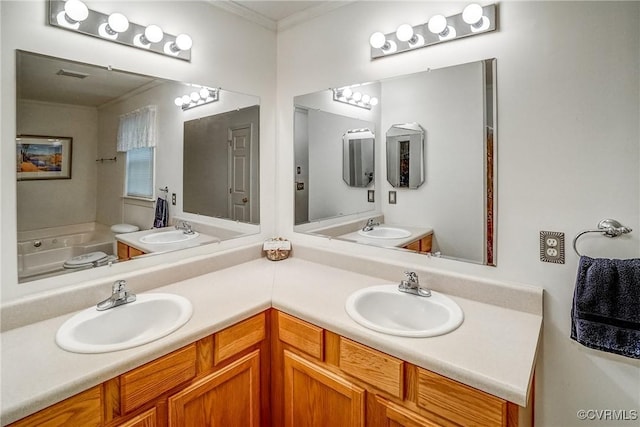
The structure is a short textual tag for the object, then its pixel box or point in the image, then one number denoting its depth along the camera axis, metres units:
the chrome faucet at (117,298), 1.30
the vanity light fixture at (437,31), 1.33
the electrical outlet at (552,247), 1.23
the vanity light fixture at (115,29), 1.25
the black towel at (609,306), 1.02
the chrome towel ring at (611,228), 1.11
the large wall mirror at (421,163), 1.40
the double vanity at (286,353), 0.93
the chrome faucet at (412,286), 1.45
